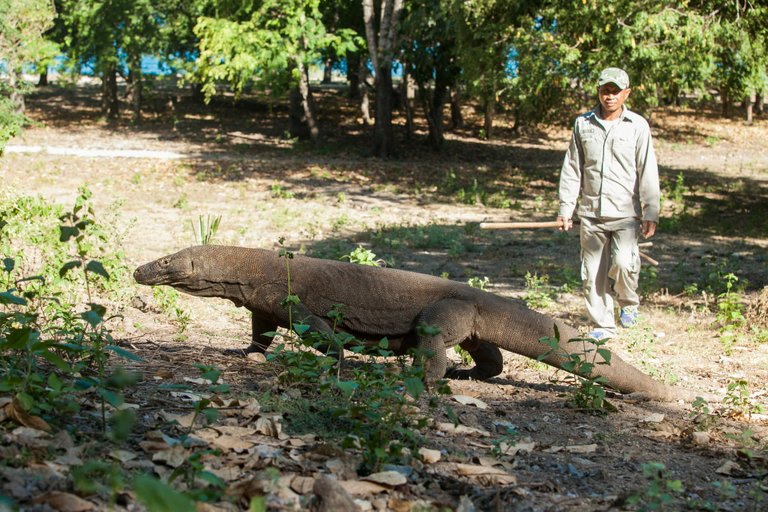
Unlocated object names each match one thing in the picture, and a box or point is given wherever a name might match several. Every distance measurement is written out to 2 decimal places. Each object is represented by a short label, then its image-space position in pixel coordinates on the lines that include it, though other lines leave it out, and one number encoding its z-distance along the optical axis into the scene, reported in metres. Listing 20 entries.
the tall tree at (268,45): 18.22
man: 5.99
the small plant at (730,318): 6.24
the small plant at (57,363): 2.82
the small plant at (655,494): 2.65
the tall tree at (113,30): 23.39
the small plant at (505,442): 3.35
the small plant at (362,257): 6.25
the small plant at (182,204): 12.68
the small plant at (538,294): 7.14
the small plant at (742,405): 4.33
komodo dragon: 4.66
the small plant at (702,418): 3.95
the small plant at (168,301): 6.23
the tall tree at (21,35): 18.36
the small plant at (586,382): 4.05
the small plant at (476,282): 6.66
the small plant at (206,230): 7.00
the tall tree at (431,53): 17.28
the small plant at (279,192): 13.98
